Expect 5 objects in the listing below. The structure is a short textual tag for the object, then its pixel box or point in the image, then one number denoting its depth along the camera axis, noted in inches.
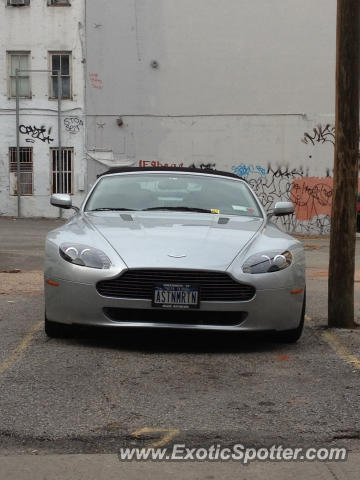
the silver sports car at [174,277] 229.3
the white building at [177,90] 1241.4
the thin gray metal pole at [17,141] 1243.8
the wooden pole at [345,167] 287.3
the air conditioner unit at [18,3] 1242.6
